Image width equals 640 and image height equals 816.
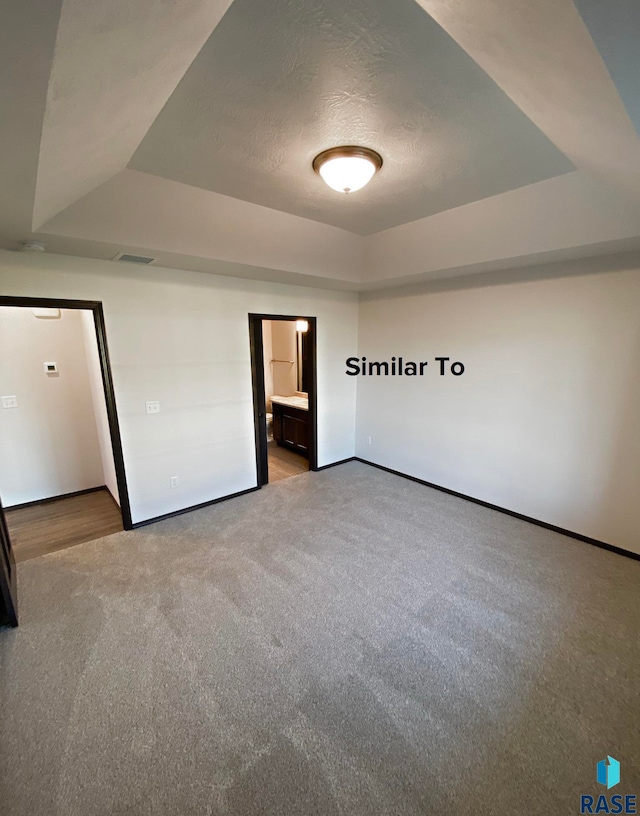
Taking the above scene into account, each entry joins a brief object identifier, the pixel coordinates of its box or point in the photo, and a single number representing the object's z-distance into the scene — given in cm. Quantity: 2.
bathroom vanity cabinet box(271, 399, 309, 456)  521
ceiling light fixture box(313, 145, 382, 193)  183
